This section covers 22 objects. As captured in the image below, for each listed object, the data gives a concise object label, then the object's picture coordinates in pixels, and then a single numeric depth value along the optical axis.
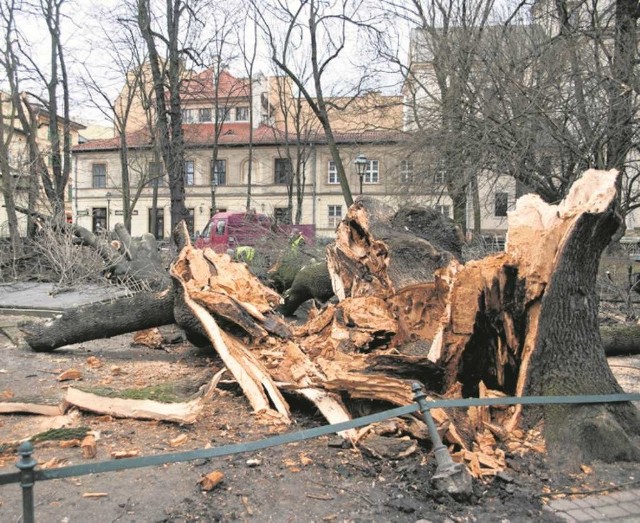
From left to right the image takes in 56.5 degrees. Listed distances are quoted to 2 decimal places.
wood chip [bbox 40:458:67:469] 3.32
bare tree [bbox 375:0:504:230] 13.36
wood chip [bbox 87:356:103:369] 6.29
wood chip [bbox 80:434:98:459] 3.50
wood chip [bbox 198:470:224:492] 3.05
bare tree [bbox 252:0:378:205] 21.47
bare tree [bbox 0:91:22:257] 13.49
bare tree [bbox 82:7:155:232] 24.14
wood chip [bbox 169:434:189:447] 3.73
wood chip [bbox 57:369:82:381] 5.61
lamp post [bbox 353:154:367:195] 20.31
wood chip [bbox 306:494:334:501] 3.04
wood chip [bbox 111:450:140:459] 3.45
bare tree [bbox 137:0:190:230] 17.64
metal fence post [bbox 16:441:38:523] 2.05
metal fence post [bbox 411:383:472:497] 3.01
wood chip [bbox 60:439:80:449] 3.66
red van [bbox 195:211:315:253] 13.04
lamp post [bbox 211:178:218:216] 32.59
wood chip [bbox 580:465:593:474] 3.39
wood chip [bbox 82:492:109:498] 2.98
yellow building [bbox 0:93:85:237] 16.19
